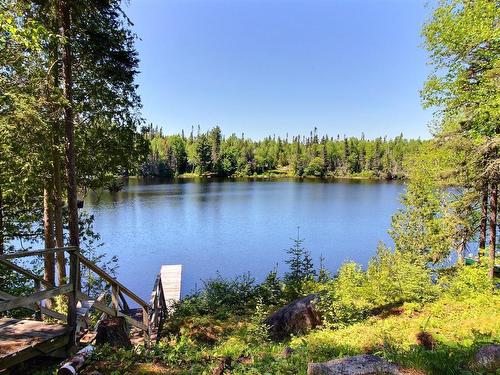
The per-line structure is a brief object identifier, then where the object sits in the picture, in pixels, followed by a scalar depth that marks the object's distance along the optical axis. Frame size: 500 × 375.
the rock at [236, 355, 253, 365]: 4.68
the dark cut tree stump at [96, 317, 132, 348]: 5.48
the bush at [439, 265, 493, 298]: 9.88
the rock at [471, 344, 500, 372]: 3.67
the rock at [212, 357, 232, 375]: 4.19
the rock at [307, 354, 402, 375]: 3.67
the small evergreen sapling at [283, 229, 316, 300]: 13.03
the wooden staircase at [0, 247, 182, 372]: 4.46
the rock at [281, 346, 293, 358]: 4.96
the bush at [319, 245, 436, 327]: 9.05
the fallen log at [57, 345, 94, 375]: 3.92
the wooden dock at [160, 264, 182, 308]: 17.19
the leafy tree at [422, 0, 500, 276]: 7.61
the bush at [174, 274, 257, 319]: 11.38
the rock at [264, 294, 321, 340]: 8.84
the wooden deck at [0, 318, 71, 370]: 4.35
